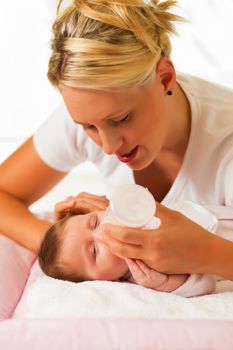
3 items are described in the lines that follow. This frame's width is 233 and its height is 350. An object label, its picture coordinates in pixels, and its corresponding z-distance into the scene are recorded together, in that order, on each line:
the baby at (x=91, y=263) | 1.31
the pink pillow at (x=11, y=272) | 1.37
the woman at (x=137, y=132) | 1.29
